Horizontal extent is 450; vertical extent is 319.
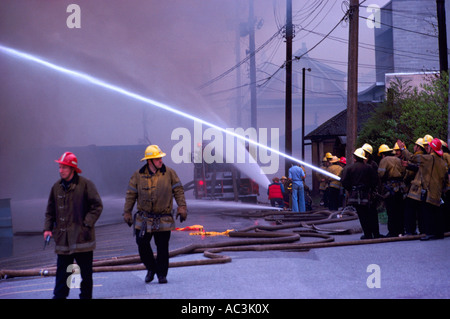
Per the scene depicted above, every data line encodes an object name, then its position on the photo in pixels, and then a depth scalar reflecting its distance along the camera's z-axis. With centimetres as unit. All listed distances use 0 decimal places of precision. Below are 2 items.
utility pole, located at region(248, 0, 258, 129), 3831
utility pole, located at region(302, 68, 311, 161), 3362
